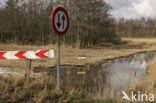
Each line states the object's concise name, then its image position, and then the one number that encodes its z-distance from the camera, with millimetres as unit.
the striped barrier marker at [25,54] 4875
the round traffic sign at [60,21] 4203
